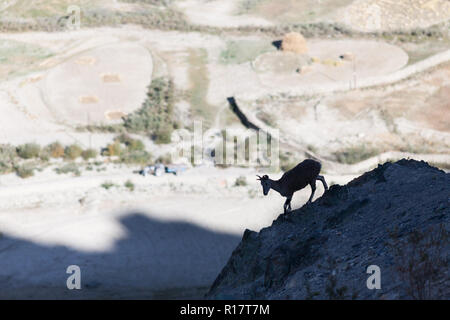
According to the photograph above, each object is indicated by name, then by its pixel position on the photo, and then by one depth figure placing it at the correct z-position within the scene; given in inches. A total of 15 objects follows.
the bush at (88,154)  1535.4
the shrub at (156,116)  1669.5
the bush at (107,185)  1402.7
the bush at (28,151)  1525.6
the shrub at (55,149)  1535.9
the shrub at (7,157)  1475.1
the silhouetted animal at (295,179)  741.3
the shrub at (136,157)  1517.1
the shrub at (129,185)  1401.3
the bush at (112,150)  1549.0
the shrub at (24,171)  1448.1
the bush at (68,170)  1469.0
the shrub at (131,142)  1584.6
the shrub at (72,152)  1530.5
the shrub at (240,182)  1412.4
